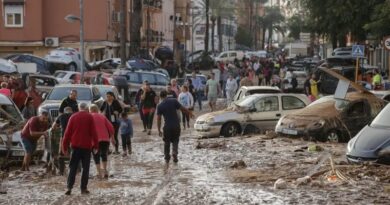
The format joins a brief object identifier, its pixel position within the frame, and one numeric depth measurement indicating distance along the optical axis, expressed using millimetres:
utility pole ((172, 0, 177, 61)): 79175
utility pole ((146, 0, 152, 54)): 70662
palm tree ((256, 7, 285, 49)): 152625
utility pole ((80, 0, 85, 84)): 40431
